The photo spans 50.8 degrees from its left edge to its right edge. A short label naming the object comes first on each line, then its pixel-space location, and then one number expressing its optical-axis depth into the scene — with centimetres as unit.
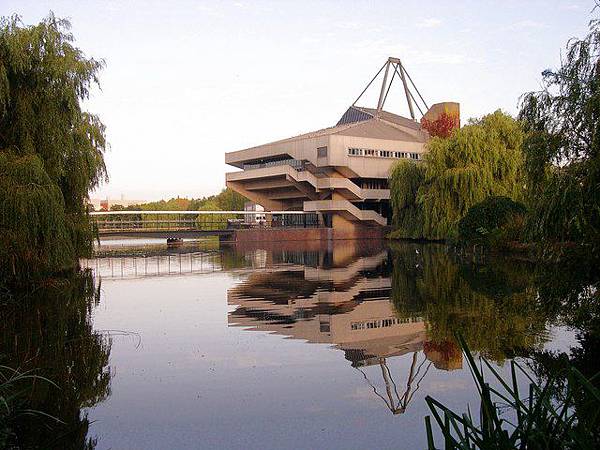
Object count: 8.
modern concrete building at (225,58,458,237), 6338
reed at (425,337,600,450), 279
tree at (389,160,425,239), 4984
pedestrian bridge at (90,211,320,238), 5312
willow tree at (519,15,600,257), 941
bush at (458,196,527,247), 2872
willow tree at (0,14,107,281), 1470
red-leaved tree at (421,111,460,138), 6359
